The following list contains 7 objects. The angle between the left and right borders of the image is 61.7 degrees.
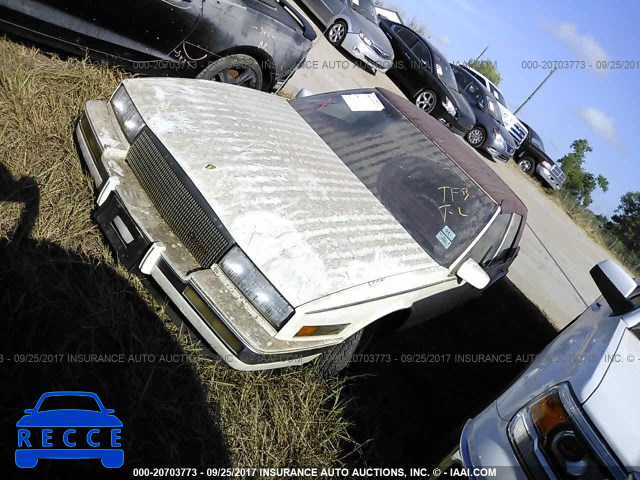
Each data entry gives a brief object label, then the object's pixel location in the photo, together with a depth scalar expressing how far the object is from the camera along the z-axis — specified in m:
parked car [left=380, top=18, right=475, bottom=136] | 11.19
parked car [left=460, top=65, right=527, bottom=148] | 14.14
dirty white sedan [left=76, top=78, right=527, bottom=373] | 2.76
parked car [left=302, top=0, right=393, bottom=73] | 10.23
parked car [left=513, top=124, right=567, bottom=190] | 15.68
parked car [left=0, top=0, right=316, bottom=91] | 3.88
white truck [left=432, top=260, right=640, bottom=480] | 2.35
